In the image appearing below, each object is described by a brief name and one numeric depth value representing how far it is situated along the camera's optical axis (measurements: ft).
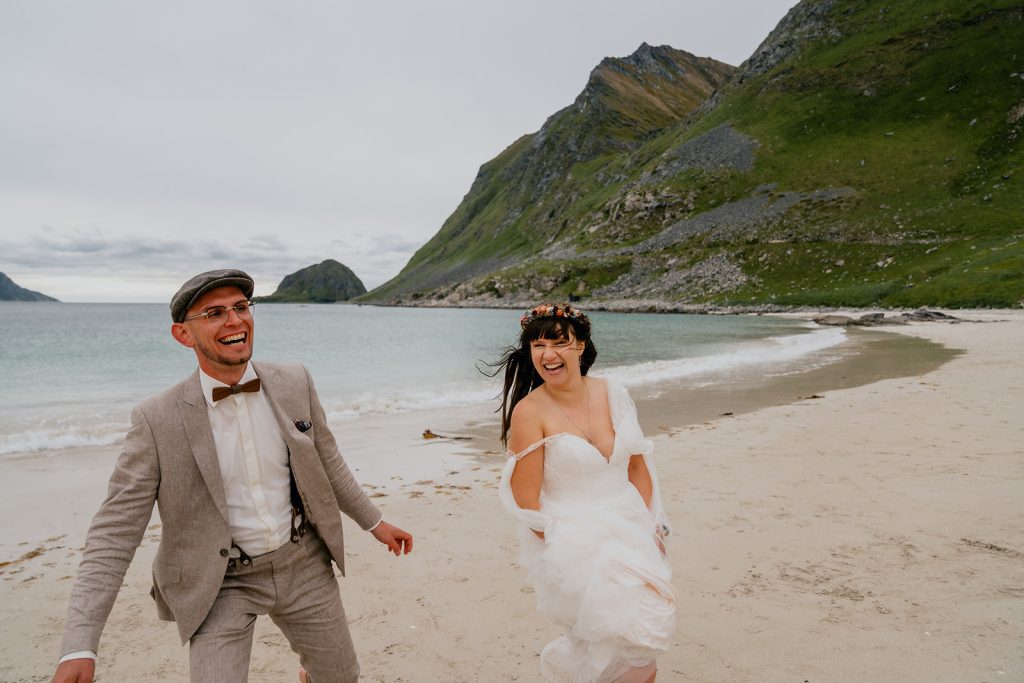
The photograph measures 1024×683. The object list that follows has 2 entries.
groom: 8.52
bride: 9.07
